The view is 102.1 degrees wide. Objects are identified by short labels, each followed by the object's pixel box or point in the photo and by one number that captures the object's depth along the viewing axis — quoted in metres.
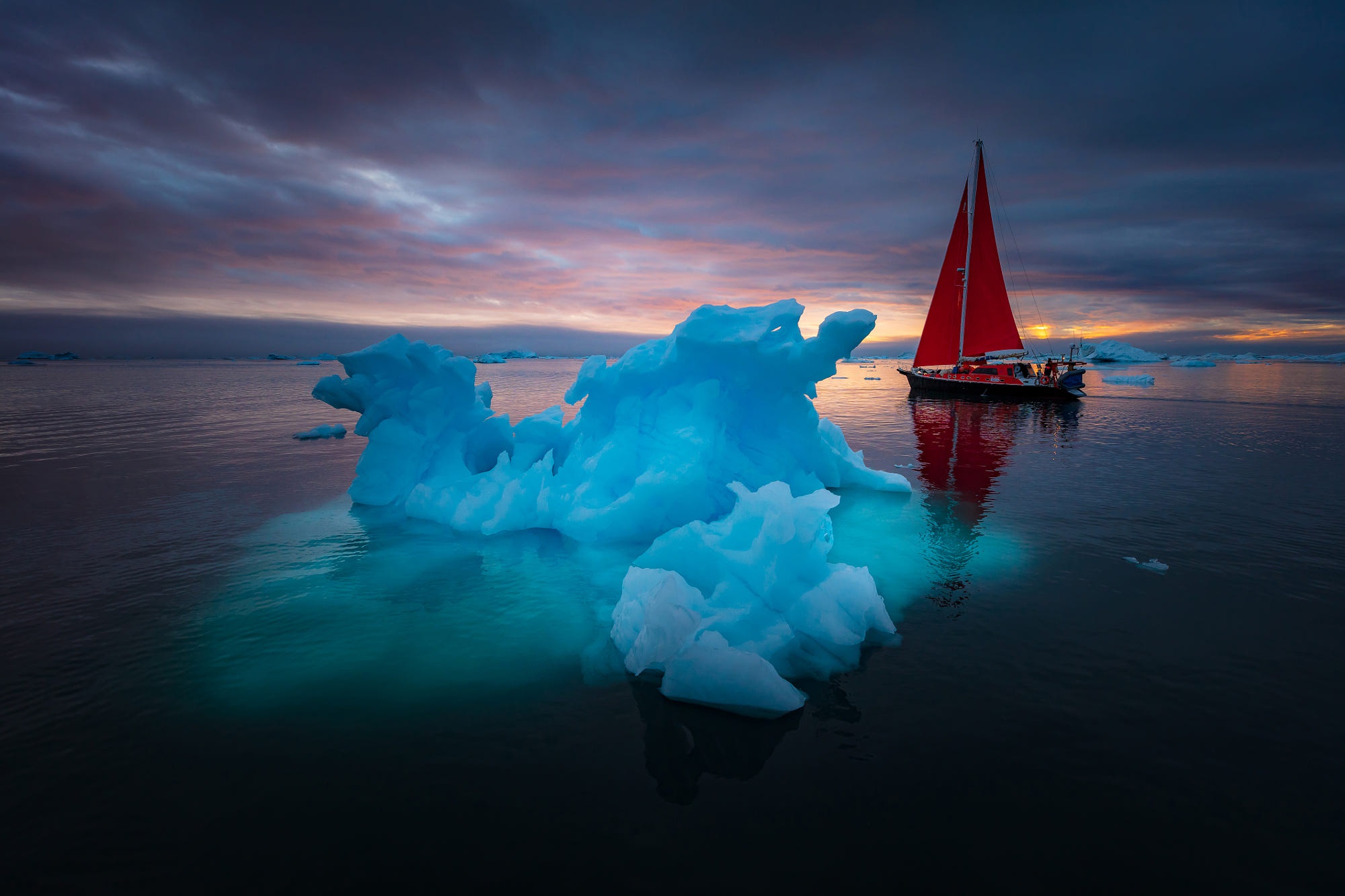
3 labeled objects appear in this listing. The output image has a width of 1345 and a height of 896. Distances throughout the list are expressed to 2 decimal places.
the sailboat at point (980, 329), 42.69
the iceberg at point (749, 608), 5.61
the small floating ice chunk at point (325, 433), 23.38
